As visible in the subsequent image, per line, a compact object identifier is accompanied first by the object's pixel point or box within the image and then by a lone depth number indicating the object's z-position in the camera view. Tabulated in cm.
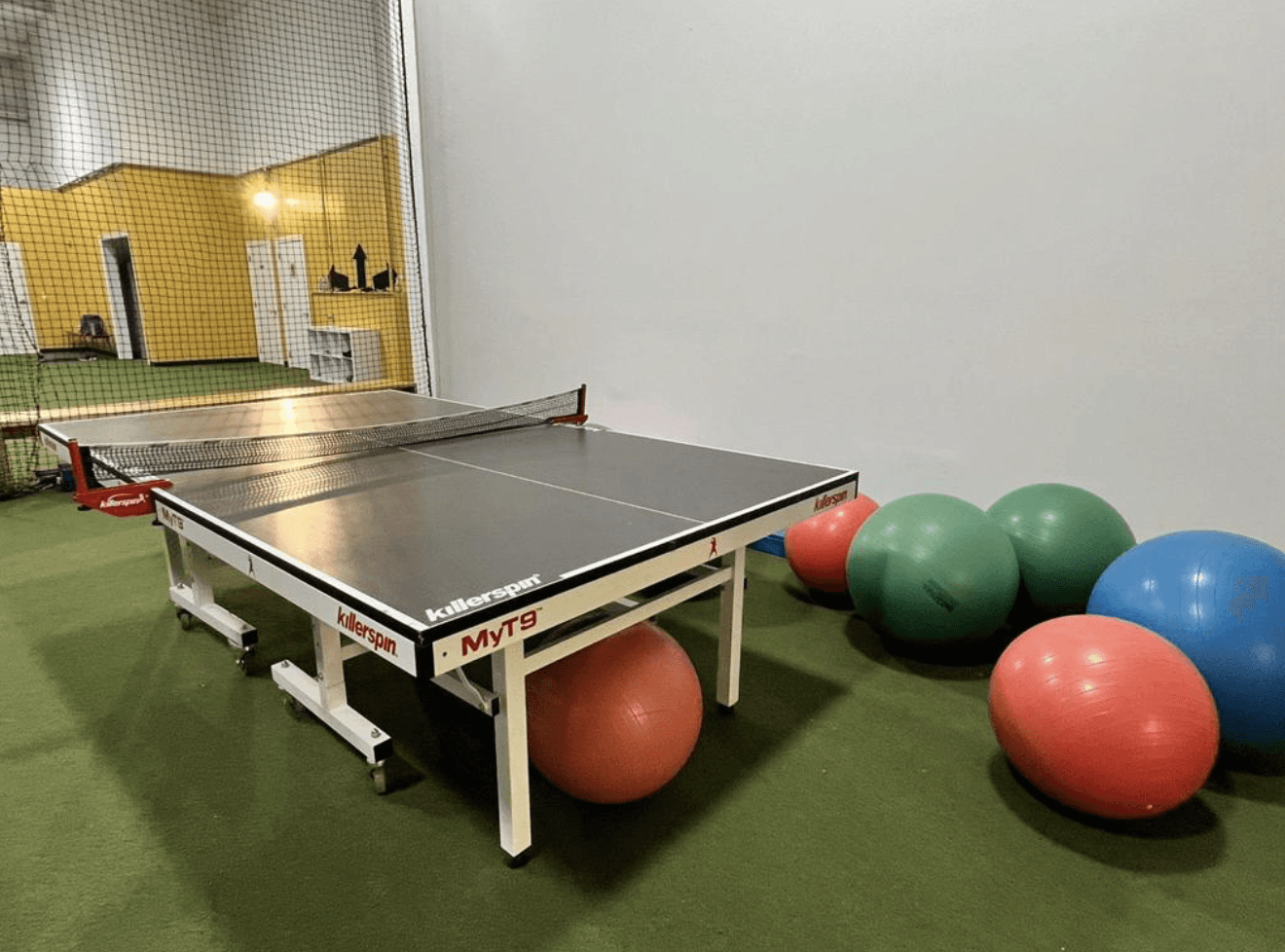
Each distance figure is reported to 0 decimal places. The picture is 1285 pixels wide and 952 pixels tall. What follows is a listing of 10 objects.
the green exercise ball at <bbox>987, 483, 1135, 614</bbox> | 278
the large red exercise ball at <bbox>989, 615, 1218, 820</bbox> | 181
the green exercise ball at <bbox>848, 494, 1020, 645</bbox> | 263
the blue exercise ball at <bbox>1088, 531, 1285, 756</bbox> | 208
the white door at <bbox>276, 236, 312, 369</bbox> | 950
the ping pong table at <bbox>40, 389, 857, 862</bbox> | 146
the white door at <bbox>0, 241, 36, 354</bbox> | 1133
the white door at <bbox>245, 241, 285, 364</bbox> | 1038
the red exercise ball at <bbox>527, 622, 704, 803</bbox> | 182
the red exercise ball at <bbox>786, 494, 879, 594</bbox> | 321
